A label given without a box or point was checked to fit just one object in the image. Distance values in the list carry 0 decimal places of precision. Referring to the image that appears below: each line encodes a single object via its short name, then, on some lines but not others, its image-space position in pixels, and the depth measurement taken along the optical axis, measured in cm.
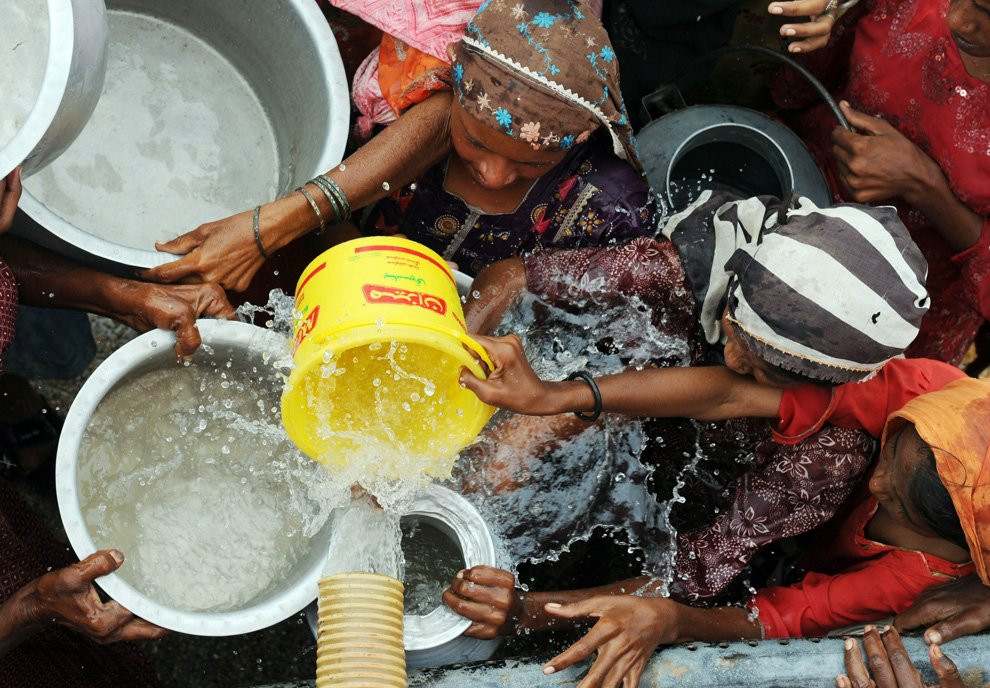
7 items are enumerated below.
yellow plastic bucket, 179
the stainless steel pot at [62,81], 177
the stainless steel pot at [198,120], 249
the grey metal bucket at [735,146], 266
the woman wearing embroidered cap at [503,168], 208
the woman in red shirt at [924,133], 246
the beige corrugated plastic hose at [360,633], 166
